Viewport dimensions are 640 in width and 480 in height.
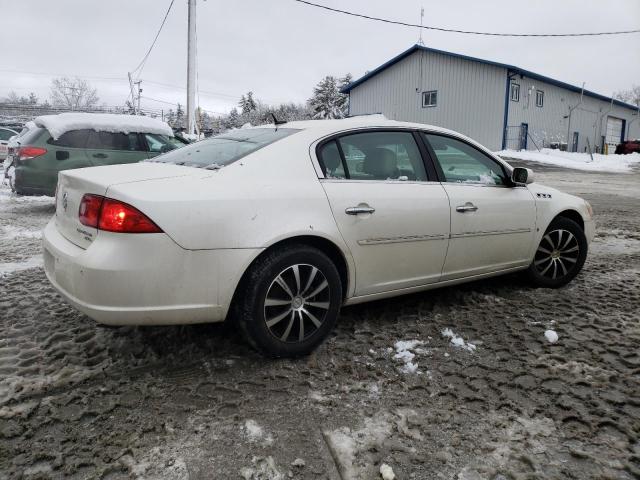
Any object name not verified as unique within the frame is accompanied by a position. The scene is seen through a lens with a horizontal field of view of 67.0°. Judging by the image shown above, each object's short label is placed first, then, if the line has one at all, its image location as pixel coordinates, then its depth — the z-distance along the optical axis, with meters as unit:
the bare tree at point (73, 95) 83.25
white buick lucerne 2.43
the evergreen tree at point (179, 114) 99.71
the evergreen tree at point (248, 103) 80.00
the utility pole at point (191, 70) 17.47
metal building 27.34
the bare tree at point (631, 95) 88.12
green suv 7.59
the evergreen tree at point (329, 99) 57.49
